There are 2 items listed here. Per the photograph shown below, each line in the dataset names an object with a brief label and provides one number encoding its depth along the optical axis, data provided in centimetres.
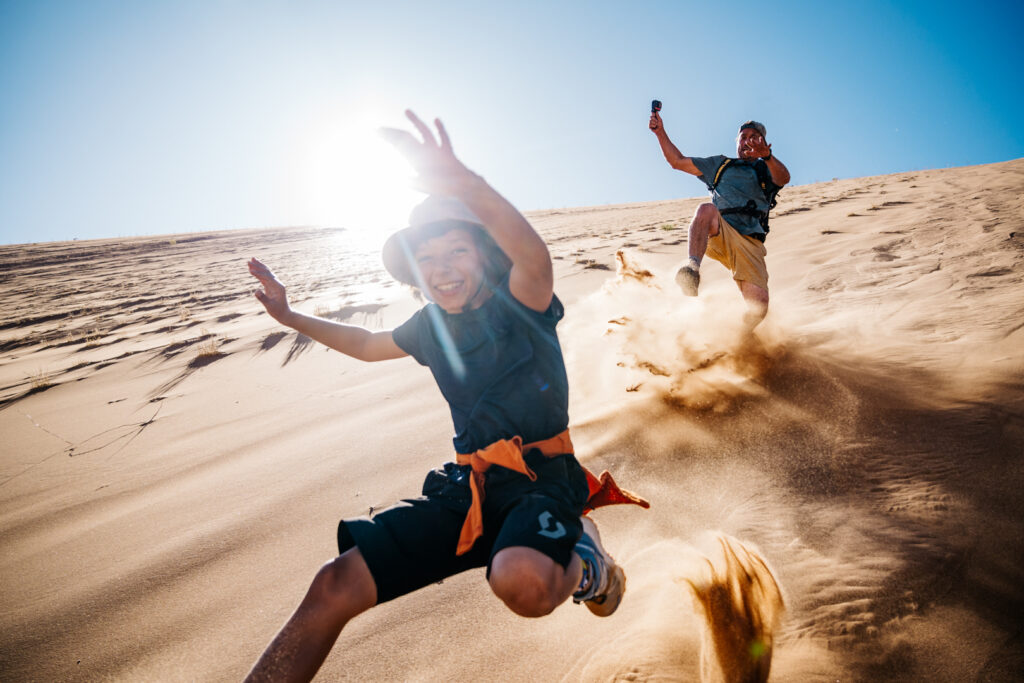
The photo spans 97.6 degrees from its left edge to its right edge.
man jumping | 371
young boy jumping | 122
